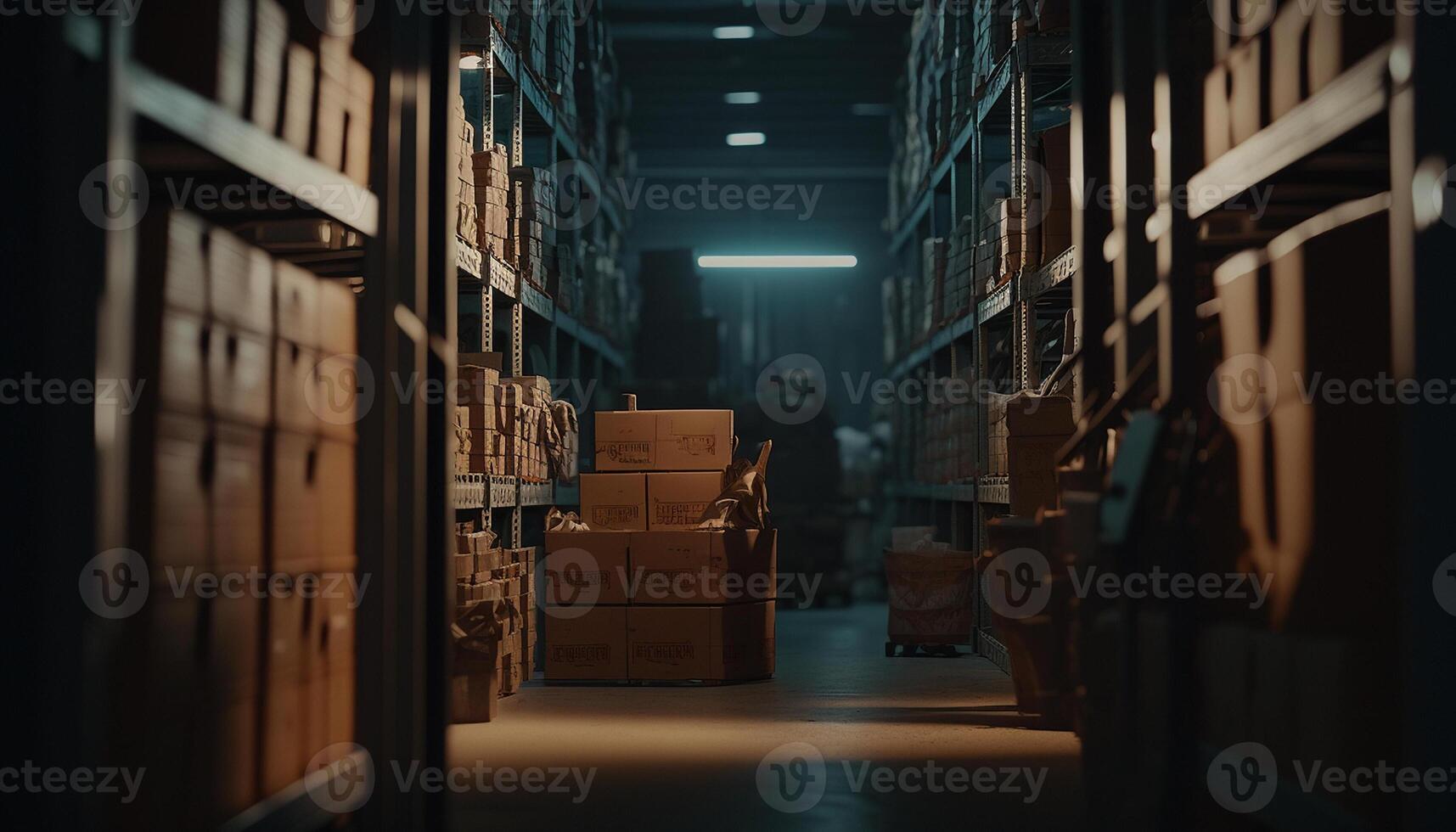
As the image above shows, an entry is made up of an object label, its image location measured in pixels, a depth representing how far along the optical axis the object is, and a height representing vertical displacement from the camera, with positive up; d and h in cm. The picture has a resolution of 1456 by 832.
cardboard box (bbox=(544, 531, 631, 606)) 863 -48
